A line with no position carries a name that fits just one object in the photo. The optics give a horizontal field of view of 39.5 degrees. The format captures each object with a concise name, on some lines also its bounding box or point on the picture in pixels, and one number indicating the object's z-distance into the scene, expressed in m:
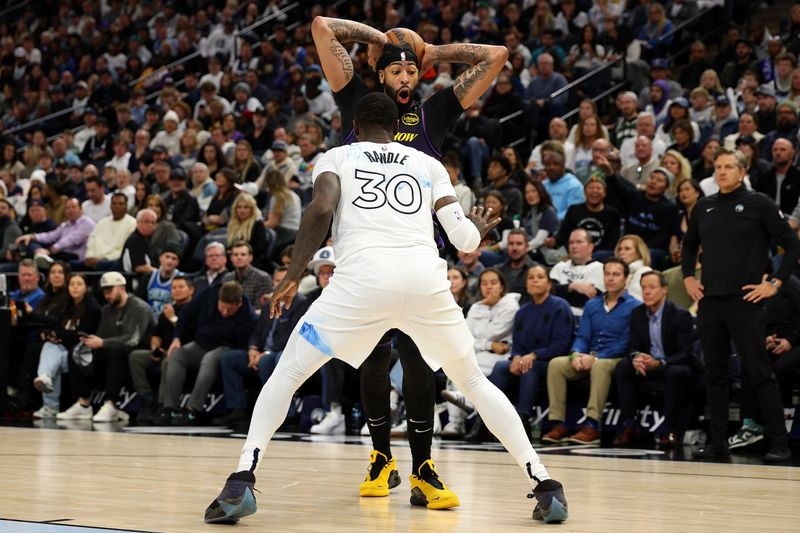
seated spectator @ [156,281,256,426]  10.38
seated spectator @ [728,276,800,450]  7.86
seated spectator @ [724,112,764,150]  11.22
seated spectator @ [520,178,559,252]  11.13
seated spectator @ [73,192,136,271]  13.12
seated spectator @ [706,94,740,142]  12.16
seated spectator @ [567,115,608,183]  12.47
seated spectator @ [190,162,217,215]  13.78
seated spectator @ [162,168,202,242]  13.37
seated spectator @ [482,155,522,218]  11.53
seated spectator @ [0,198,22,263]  13.88
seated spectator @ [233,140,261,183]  13.77
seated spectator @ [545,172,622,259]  10.60
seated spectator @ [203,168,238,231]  12.88
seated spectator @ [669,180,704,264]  10.05
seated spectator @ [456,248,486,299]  10.38
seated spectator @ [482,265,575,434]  8.96
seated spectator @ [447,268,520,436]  9.41
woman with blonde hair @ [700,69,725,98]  13.23
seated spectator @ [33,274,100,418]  11.16
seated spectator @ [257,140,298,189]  13.52
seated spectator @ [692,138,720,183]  10.91
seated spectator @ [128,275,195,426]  10.88
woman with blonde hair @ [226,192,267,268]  11.84
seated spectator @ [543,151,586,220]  11.73
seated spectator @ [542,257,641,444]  8.66
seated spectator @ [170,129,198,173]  15.69
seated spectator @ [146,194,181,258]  12.51
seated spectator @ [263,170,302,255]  12.36
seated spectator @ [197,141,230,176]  14.09
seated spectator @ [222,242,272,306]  10.94
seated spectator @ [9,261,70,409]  11.48
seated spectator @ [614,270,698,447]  8.39
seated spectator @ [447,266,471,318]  9.62
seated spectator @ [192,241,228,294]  11.34
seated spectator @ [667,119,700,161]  11.73
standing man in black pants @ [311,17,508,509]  4.98
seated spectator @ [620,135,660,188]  11.62
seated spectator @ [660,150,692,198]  10.90
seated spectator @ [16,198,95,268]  13.59
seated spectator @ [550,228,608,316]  9.72
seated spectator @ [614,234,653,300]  9.56
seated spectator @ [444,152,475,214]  11.16
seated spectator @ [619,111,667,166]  11.98
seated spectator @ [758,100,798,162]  11.23
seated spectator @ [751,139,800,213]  10.21
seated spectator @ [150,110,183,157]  16.39
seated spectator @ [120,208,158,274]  12.45
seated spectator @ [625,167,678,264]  10.41
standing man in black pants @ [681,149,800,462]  7.33
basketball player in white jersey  4.24
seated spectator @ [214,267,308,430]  10.08
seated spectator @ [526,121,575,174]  12.81
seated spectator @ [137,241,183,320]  11.67
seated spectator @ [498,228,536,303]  9.87
